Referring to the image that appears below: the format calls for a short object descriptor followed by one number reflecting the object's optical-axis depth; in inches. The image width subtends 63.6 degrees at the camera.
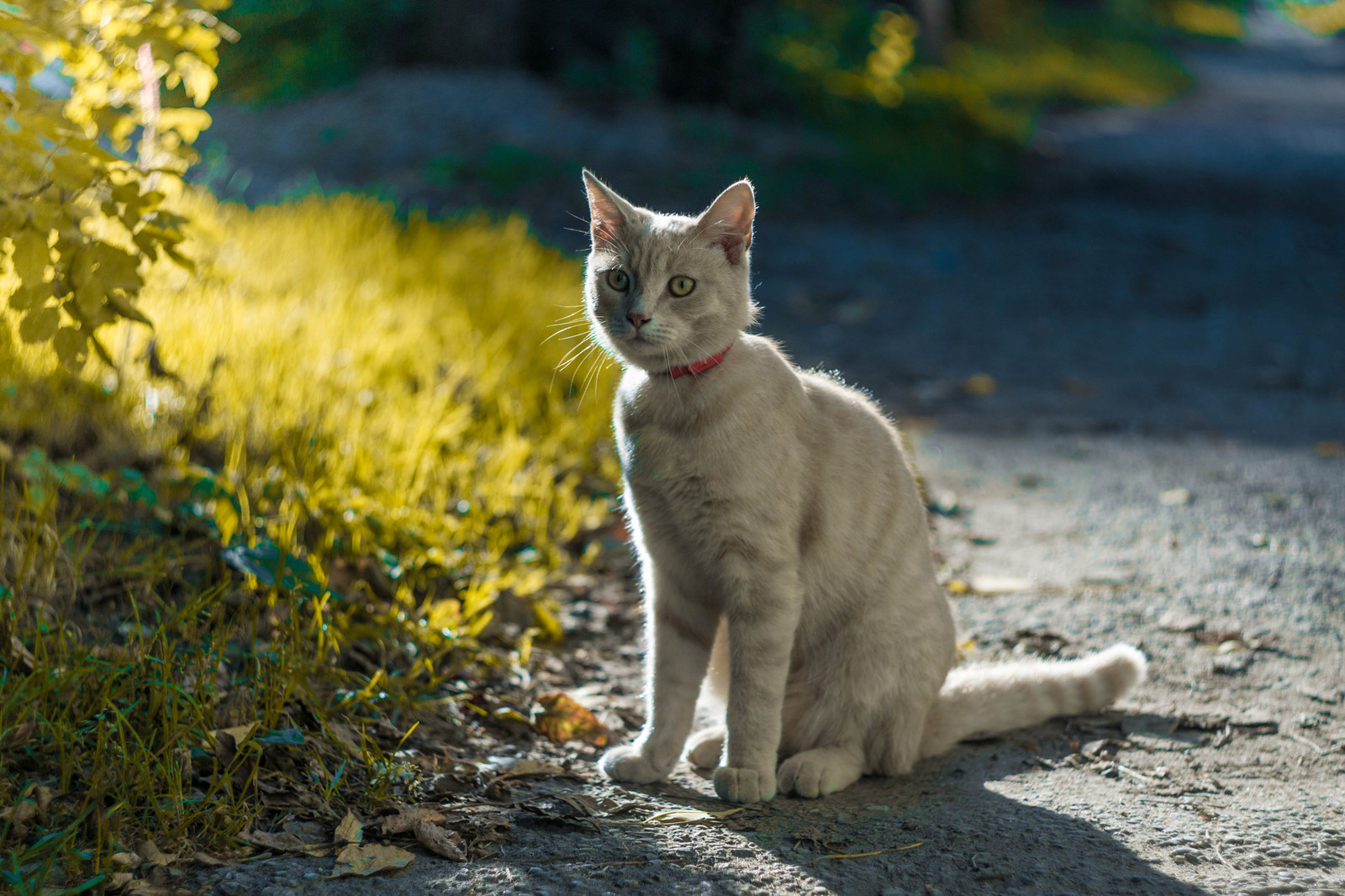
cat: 95.7
